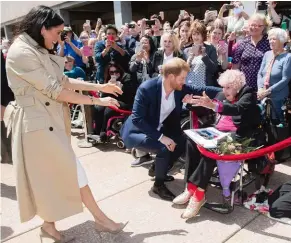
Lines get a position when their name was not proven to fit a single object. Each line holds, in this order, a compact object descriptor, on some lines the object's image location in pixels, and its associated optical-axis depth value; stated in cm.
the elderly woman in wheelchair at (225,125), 216
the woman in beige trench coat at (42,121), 165
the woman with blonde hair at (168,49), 334
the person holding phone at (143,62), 359
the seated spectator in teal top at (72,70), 438
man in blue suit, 239
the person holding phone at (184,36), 359
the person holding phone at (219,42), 332
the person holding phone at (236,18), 385
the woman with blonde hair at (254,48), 304
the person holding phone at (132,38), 462
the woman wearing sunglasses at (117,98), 372
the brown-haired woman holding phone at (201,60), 314
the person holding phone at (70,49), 479
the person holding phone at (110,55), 390
